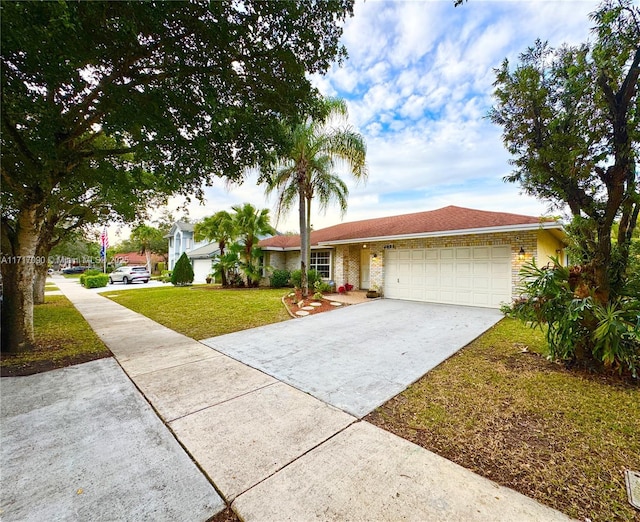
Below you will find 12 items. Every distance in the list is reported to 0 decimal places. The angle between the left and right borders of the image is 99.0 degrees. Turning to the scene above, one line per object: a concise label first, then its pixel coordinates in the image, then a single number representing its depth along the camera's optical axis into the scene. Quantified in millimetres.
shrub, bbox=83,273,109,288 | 20444
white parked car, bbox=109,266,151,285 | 24562
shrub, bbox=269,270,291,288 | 16594
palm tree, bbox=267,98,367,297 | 10016
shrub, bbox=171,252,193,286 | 19094
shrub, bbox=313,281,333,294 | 13324
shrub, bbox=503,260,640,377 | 3777
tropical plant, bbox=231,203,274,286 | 15539
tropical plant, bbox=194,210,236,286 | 15977
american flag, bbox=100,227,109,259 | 25664
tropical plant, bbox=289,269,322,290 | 13398
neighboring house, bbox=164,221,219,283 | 24530
